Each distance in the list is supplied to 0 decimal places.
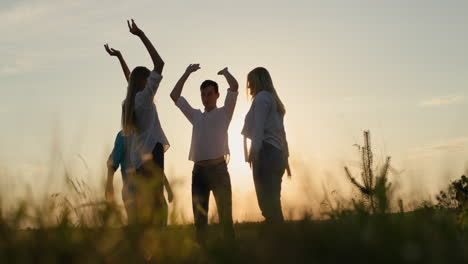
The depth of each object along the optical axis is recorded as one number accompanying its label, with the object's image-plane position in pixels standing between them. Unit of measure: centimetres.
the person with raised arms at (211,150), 767
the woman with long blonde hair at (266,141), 681
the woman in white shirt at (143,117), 641
